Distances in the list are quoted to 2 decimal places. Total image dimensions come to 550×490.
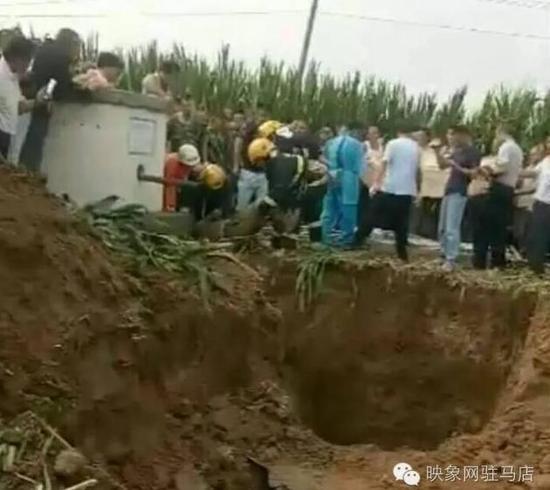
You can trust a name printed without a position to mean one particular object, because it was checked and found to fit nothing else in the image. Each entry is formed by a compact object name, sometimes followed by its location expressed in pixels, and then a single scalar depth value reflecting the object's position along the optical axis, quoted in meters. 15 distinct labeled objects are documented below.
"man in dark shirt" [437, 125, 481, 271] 14.02
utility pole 30.86
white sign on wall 11.45
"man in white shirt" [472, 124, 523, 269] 13.98
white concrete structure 11.02
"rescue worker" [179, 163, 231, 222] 12.46
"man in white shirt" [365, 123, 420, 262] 14.03
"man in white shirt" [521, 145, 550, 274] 13.54
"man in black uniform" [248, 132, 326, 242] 13.62
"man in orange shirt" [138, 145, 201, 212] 11.71
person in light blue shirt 14.89
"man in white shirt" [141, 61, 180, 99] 13.11
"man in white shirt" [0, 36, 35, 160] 9.75
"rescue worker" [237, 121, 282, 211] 14.45
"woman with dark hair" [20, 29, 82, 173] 10.41
